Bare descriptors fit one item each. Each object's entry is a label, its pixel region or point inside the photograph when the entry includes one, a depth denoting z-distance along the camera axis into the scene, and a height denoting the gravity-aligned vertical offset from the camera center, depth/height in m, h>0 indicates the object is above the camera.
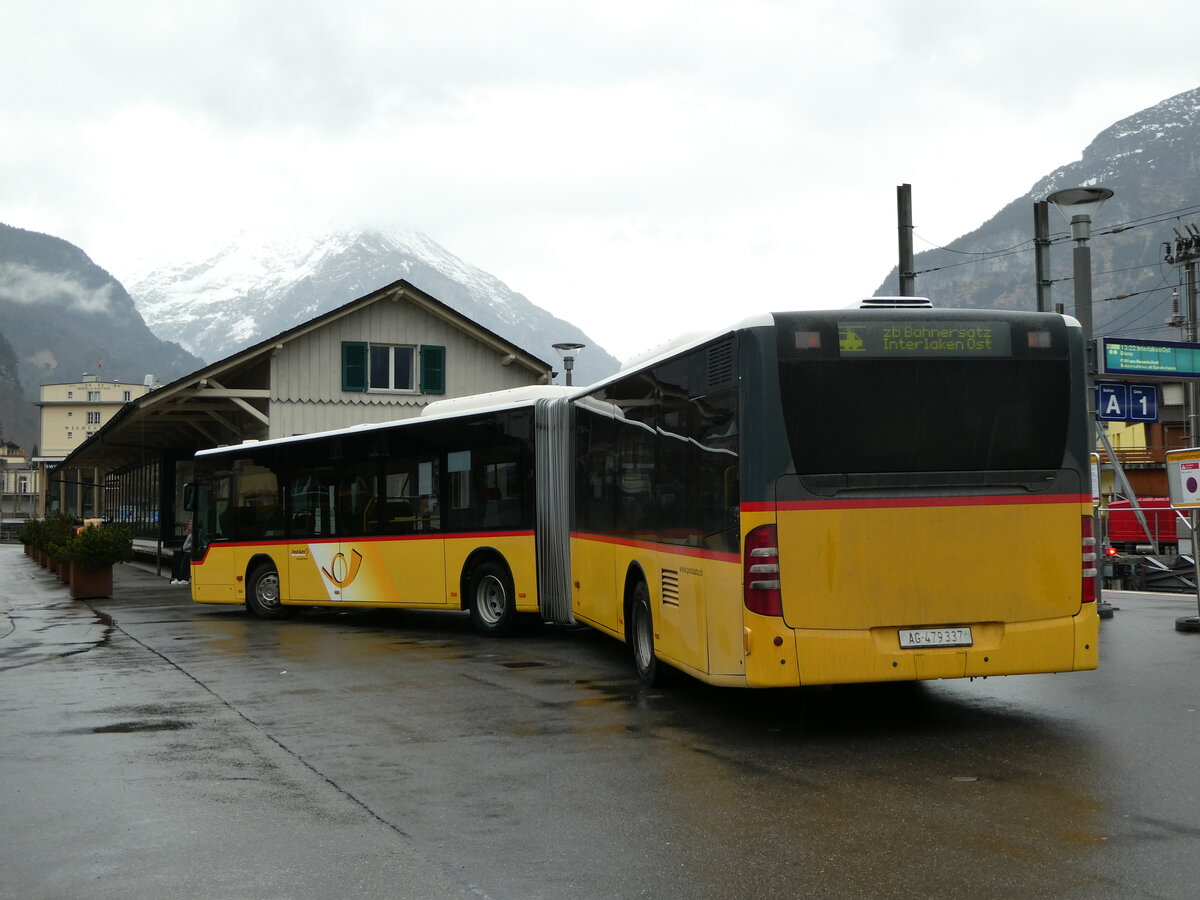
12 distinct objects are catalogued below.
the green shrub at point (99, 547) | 24.89 -0.67
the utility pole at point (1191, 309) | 14.81 +3.98
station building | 29.14 +3.15
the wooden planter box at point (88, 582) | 25.06 -1.36
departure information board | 16.48 +1.76
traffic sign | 13.91 +0.19
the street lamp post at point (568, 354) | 27.03 +3.20
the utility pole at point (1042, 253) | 18.22 +3.48
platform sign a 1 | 17.45 +1.28
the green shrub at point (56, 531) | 29.58 -0.46
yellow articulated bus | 8.19 +0.01
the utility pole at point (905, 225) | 22.85 +4.86
